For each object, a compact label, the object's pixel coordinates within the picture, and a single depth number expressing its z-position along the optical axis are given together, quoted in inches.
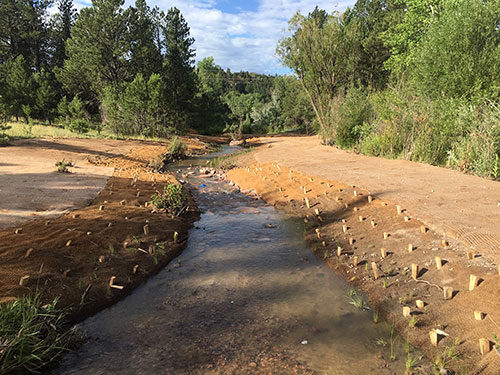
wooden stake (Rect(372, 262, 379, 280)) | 167.9
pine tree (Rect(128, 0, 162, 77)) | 1096.2
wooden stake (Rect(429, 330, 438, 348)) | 116.4
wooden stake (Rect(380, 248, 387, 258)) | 184.7
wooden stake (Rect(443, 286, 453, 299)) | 136.2
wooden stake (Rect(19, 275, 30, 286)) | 135.9
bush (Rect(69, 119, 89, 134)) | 821.9
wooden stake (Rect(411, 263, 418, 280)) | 156.7
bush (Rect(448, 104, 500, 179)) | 323.9
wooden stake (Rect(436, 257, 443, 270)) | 156.6
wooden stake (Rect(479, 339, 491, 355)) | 105.7
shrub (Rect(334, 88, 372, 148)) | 624.7
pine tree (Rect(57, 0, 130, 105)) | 1005.5
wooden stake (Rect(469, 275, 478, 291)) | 133.1
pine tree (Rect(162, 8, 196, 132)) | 1298.0
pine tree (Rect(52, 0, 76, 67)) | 1492.4
